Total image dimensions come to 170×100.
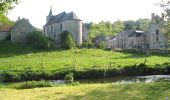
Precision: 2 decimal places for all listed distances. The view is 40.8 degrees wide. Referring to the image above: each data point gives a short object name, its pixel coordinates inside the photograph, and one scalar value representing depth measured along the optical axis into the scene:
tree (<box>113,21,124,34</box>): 91.04
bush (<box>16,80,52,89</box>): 16.70
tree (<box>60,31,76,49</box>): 45.52
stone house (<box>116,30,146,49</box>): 64.64
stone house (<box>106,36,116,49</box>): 76.07
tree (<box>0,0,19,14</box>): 12.37
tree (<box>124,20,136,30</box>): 94.90
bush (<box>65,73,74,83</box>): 20.96
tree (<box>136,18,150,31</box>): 88.02
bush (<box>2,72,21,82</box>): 22.20
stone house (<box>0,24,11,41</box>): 50.09
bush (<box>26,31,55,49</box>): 43.53
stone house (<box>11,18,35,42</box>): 47.73
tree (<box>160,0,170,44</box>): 19.64
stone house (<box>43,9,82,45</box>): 50.93
